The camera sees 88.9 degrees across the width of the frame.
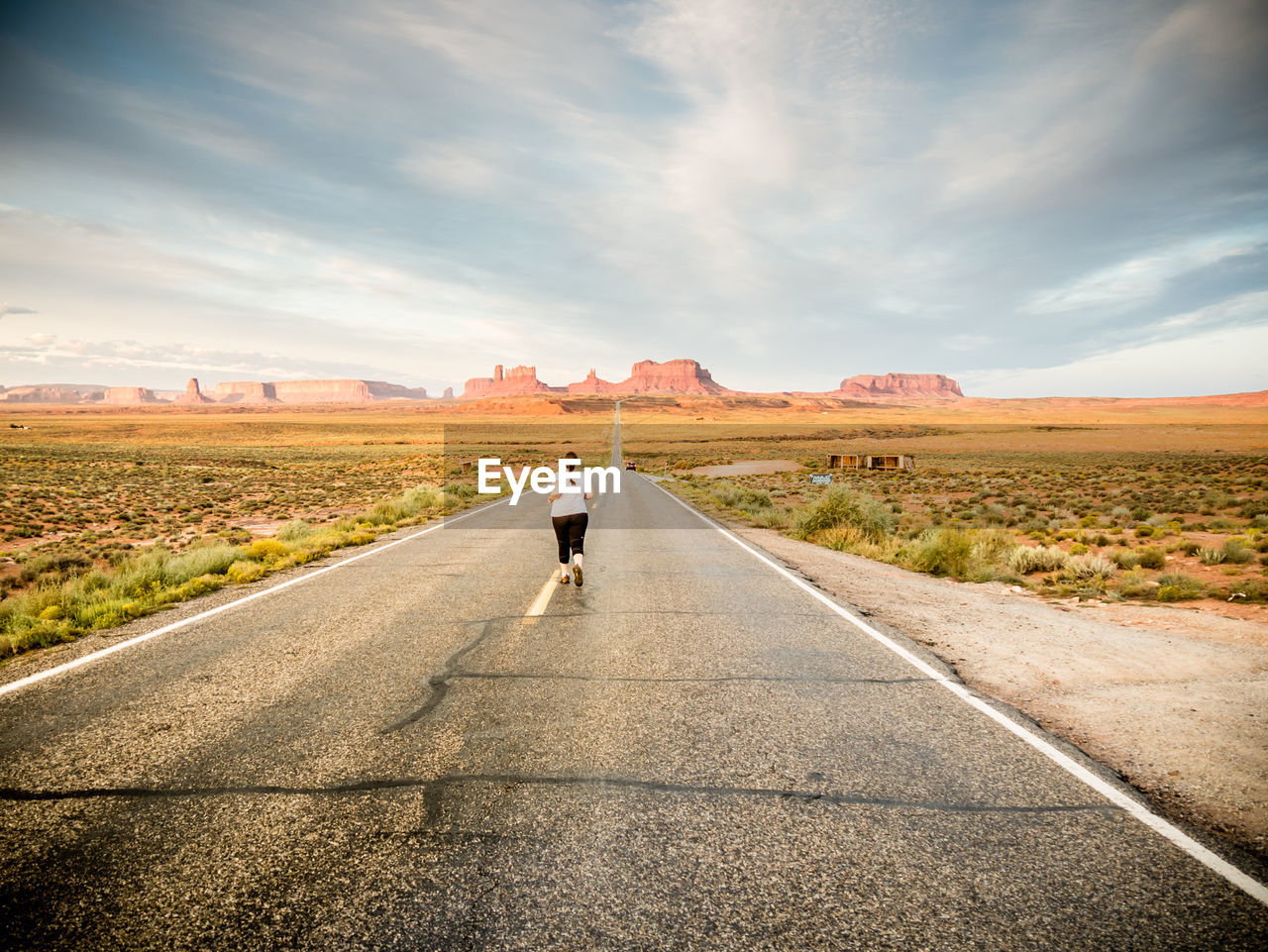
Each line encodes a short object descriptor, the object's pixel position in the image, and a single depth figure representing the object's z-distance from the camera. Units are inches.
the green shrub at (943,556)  460.1
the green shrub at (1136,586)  386.6
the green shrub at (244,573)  384.5
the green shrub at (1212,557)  511.8
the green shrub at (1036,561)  473.7
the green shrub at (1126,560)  492.7
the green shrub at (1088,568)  435.8
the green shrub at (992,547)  491.8
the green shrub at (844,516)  643.5
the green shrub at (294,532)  611.2
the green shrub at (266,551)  463.5
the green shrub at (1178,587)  373.1
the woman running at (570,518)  374.6
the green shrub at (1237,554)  498.9
